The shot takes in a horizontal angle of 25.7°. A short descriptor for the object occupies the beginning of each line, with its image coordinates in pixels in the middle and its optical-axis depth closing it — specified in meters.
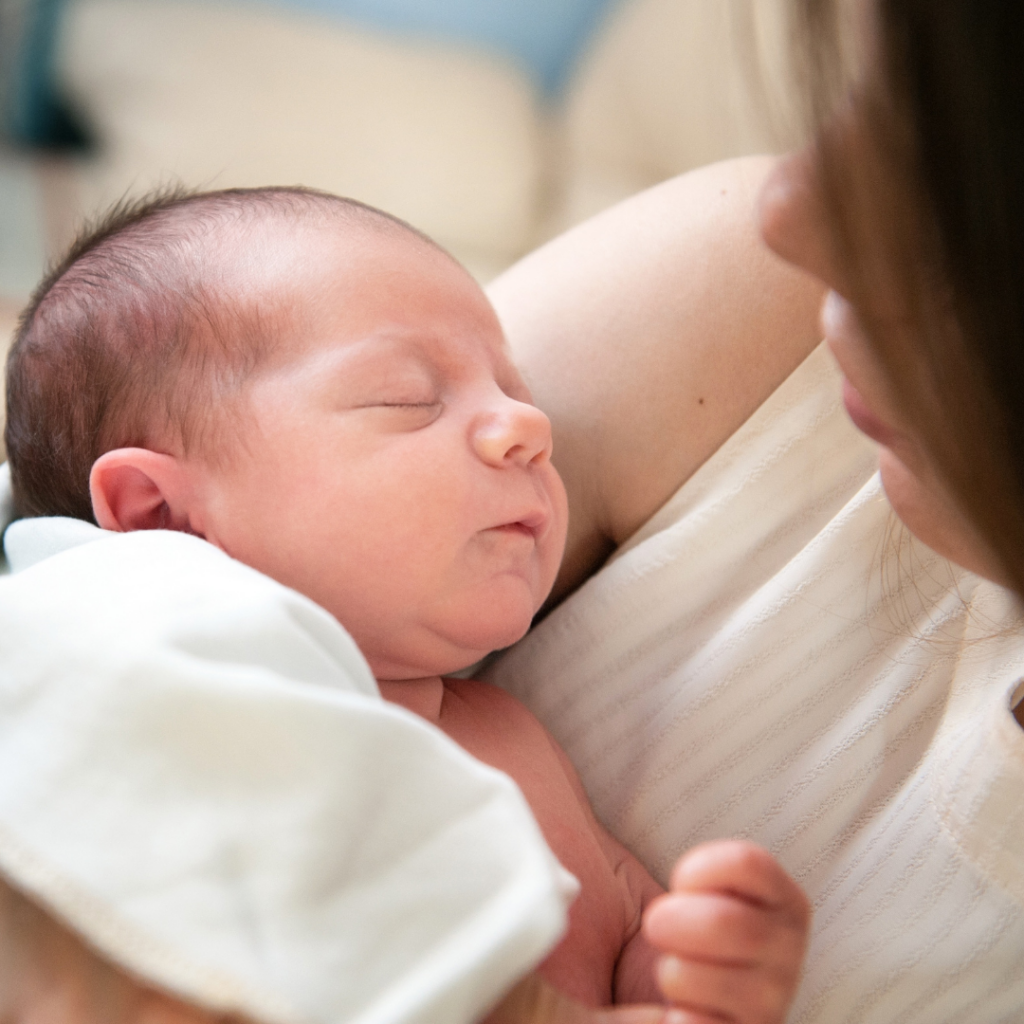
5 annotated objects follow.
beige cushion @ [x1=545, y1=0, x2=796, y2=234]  0.93
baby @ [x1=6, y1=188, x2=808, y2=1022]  0.43
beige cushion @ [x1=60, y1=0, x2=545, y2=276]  0.91
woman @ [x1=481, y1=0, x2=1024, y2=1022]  0.37
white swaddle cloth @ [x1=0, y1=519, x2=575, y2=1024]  0.37
